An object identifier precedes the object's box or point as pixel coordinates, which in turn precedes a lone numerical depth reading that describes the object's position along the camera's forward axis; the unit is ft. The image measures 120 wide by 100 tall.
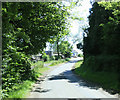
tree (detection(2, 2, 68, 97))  20.42
